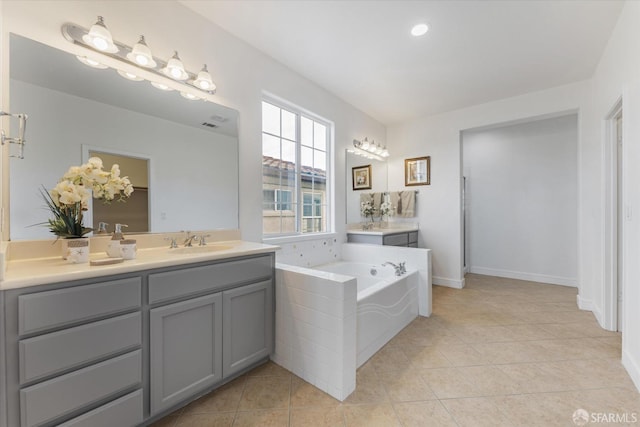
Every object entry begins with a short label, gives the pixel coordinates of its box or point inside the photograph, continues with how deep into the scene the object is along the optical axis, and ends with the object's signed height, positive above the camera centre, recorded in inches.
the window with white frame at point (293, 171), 108.6 +19.3
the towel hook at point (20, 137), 52.2 +15.6
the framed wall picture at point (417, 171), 166.7 +27.1
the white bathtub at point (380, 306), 80.1 -32.4
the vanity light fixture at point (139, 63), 61.3 +39.8
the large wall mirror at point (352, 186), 149.5 +17.6
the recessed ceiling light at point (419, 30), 86.5 +60.8
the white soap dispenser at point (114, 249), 57.4 -7.5
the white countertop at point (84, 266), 40.8 -9.6
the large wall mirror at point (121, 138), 56.2 +20.1
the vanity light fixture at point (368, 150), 154.1 +38.5
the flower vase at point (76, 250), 52.8 -7.2
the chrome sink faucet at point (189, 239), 78.0 -7.6
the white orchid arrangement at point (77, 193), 53.5 +4.5
